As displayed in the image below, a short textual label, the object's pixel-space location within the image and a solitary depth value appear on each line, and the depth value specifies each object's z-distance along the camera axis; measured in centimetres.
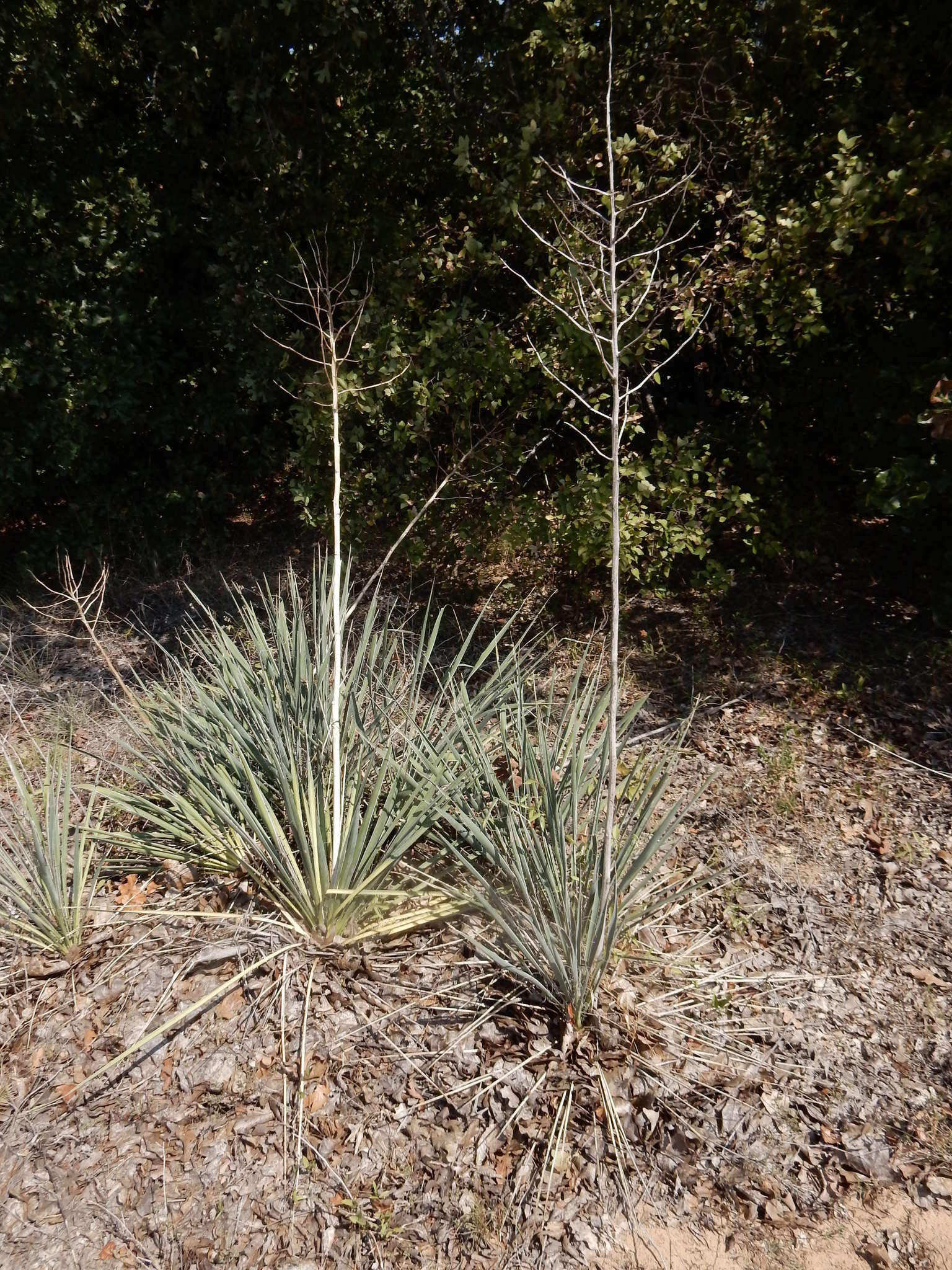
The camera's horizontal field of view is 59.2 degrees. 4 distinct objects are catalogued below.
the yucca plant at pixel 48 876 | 280
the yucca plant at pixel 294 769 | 273
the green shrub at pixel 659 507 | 426
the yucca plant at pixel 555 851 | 237
